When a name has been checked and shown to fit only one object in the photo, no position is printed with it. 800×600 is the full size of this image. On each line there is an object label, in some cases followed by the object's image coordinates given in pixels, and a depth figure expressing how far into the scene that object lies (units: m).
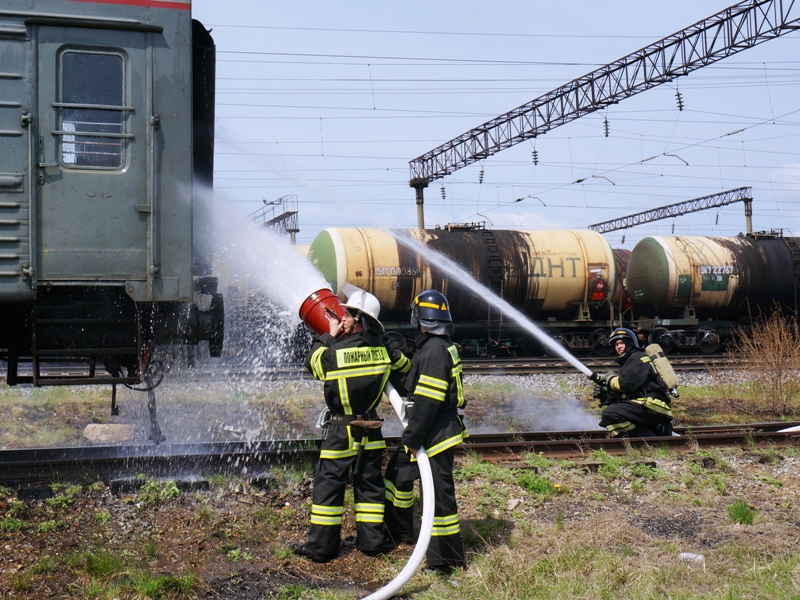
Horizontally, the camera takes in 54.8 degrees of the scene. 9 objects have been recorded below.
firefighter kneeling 8.42
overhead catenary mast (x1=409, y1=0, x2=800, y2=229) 19.02
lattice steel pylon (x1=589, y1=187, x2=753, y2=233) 48.56
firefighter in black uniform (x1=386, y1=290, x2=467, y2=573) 5.14
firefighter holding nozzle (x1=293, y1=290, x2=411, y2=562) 5.26
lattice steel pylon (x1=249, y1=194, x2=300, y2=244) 42.24
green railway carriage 5.53
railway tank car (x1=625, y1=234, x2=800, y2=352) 20.42
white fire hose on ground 4.56
